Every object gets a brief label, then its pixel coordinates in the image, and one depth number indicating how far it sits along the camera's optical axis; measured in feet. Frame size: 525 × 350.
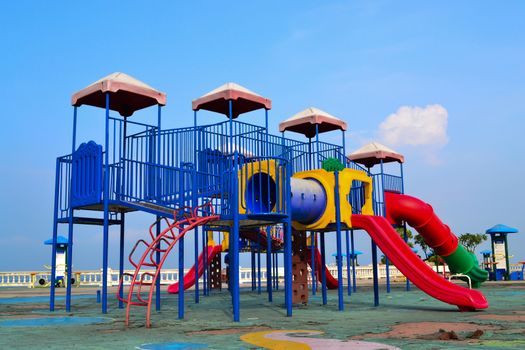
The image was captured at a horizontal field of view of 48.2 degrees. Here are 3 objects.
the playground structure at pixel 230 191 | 39.81
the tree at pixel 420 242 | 155.63
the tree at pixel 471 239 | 164.14
